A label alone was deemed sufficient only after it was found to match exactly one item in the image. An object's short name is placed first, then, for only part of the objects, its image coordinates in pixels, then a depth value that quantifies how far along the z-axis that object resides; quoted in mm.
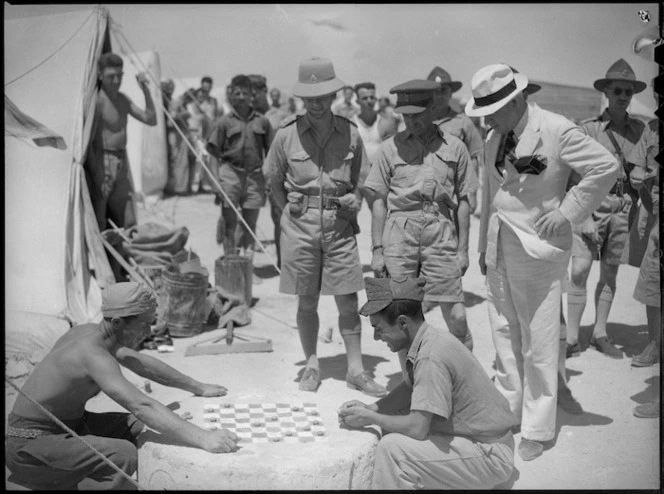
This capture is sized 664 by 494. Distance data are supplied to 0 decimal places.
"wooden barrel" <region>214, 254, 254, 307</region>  7531
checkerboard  4258
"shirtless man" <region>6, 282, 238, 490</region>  3980
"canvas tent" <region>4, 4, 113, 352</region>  6559
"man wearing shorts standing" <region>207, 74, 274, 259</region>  8680
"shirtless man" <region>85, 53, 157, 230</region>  7680
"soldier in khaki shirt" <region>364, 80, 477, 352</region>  5316
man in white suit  4488
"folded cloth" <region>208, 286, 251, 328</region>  7080
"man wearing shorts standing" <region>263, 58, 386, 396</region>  5480
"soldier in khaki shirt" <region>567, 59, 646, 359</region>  5914
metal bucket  6852
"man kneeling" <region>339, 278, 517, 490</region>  3902
